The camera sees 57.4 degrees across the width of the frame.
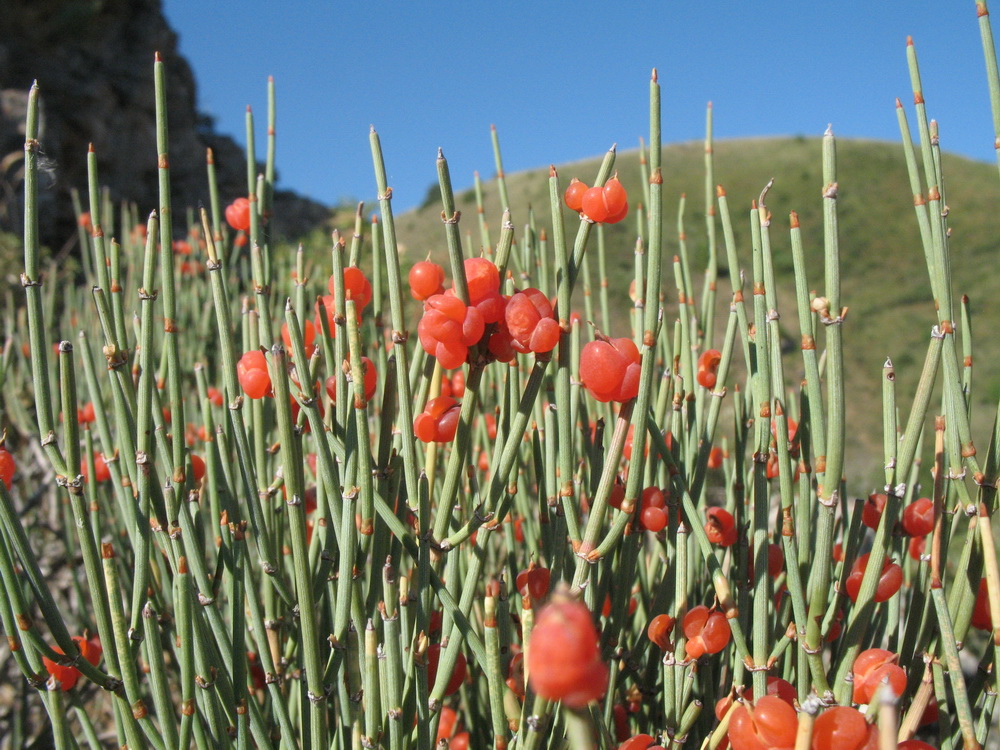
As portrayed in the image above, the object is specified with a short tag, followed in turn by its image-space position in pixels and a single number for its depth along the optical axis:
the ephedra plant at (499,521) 0.12
